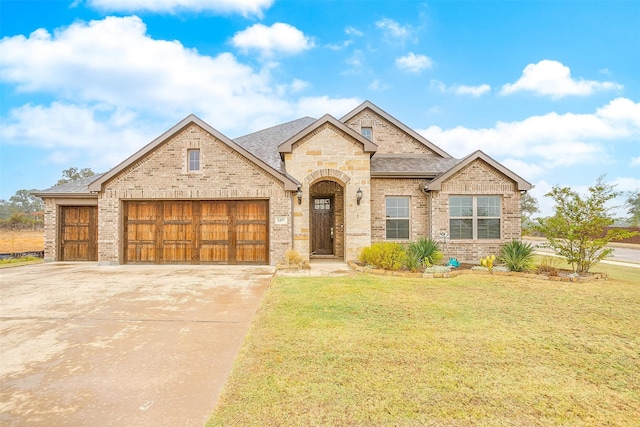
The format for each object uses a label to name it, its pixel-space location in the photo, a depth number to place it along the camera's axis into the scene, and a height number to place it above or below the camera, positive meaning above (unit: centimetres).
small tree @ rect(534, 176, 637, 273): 991 -13
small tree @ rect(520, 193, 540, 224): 6481 +308
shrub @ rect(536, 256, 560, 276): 983 -159
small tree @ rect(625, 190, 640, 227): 5734 +325
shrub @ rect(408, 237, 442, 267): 1122 -114
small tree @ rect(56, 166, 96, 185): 5868 +860
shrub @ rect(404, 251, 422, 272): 1033 -136
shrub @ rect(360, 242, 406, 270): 1034 -116
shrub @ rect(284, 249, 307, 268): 1140 -139
